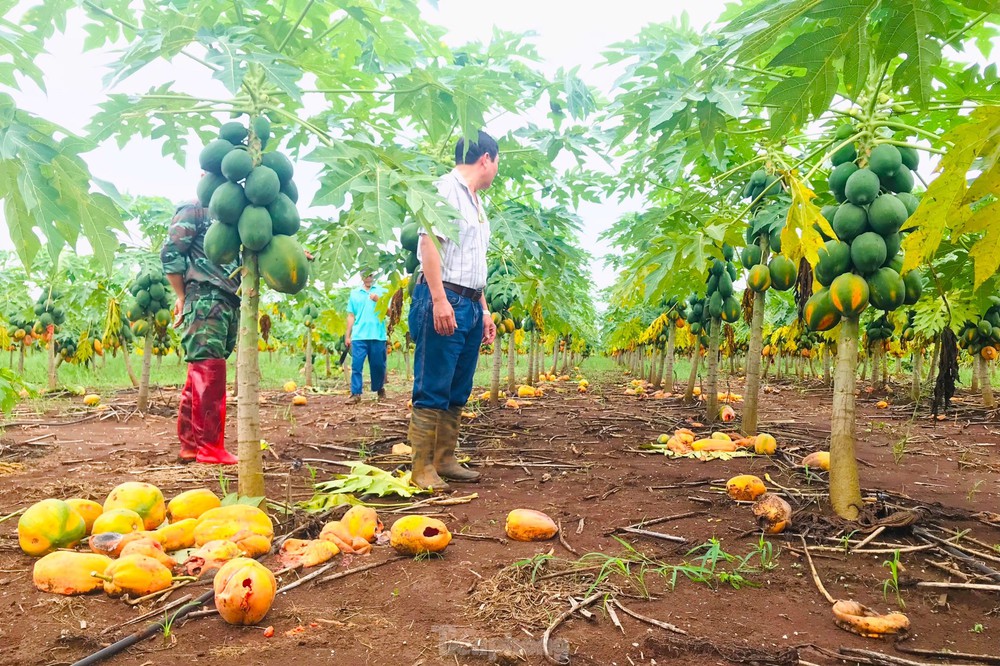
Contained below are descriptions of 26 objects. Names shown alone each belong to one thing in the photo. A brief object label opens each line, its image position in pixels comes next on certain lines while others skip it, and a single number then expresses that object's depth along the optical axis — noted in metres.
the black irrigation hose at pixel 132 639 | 1.75
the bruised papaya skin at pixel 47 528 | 2.51
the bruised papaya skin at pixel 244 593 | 1.96
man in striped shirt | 3.69
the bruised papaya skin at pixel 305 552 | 2.49
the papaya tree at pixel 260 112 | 1.86
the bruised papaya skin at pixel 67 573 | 2.19
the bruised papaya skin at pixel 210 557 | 2.38
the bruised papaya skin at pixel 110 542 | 2.42
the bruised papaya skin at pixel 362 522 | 2.81
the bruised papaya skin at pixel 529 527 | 2.83
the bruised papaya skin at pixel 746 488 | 3.44
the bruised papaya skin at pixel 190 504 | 2.84
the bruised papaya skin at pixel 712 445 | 4.80
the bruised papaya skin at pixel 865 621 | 1.96
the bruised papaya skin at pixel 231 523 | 2.57
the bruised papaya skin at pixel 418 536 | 2.63
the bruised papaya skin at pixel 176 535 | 2.56
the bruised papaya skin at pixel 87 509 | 2.69
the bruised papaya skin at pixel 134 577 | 2.18
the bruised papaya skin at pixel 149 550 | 2.34
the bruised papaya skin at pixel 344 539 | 2.67
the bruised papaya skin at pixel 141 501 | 2.75
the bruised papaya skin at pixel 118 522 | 2.56
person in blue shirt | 8.65
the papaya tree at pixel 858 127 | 1.65
